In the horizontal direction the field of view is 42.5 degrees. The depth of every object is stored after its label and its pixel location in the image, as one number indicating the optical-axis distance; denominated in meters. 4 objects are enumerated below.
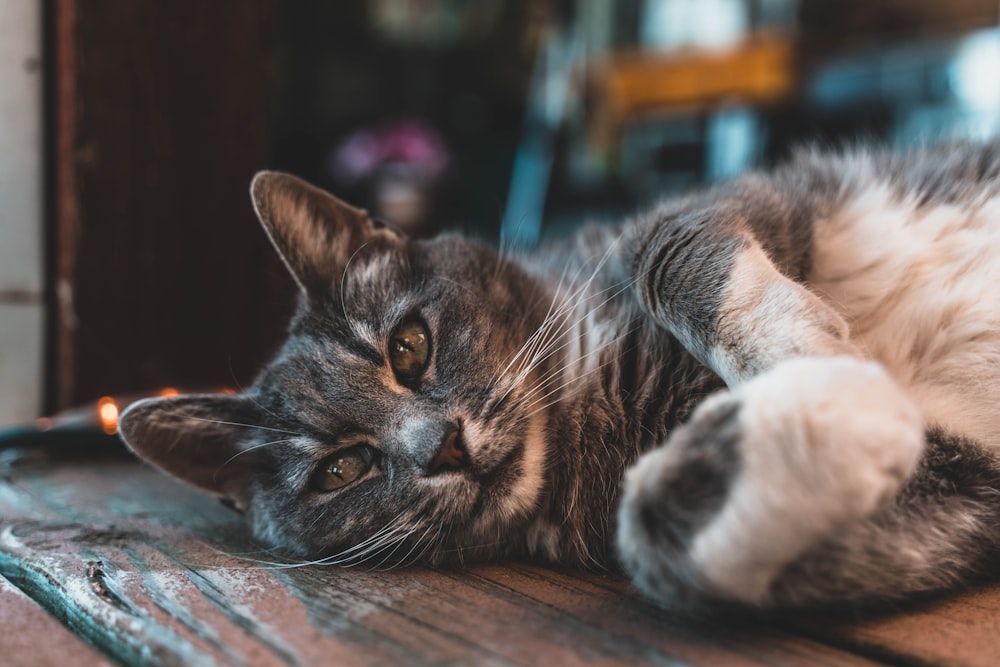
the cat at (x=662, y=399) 0.32
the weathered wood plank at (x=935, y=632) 0.32
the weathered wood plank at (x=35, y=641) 0.32
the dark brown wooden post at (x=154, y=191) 0.51
